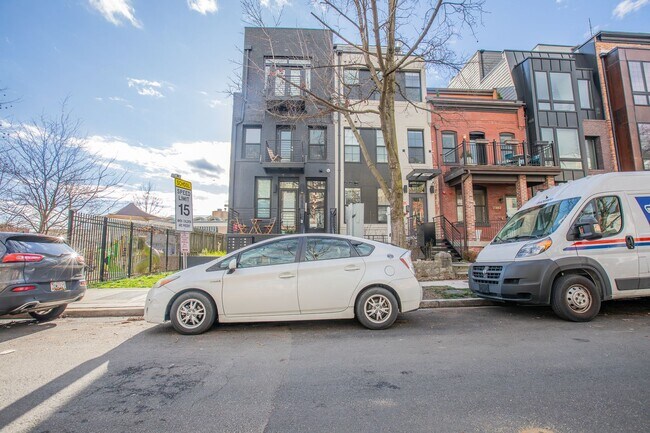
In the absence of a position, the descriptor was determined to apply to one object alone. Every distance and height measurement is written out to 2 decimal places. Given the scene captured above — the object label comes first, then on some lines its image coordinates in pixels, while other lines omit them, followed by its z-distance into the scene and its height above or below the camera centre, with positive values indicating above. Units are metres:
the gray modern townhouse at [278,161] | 15.84 +4.84
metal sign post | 7.51 +1.19
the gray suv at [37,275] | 5.08 -0.22
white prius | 4.97 -0.49
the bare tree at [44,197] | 11.38 +2.33
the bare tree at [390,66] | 8.80 +5.33
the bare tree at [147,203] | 33.09 +5.92
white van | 5.34 +0.01
